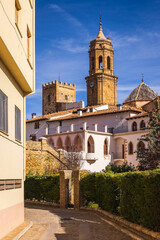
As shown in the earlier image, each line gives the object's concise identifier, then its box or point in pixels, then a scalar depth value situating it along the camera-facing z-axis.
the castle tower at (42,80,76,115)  102.31
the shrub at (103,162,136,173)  24.52
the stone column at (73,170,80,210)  20.08
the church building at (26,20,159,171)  47.59
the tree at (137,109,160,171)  32.28
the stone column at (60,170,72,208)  21.14
